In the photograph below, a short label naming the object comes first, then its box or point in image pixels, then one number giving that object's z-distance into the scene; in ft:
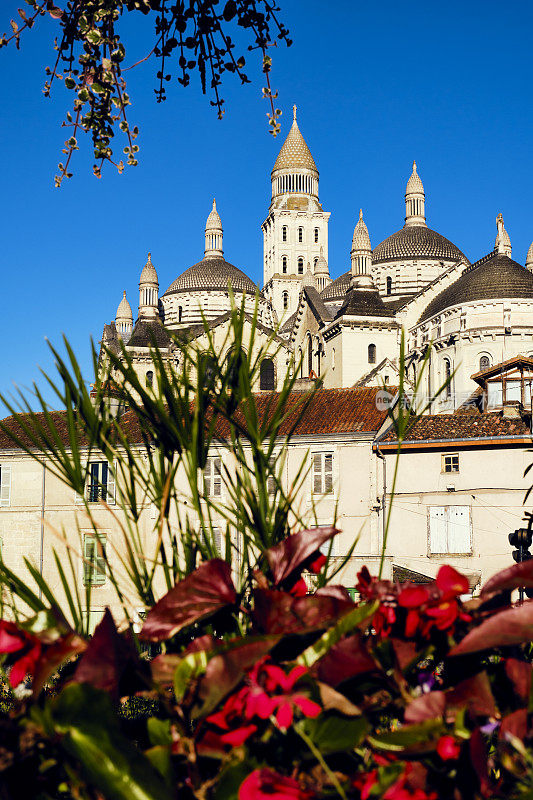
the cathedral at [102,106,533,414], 151.53
